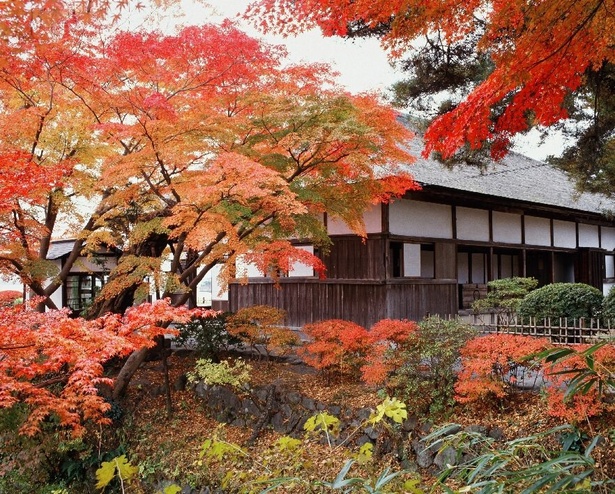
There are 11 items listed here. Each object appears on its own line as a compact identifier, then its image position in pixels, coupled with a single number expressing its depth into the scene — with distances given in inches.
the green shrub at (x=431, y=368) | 310.0
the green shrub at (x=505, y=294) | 560.7
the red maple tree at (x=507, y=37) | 213.2
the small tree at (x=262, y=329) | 417.4
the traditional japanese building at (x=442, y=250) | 498.3
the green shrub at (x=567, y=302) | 432.1
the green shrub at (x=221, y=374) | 348.5
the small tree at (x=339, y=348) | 364.2
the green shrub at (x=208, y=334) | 458.6
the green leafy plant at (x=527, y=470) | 76.9
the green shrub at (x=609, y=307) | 416.8
